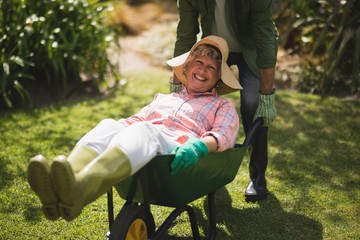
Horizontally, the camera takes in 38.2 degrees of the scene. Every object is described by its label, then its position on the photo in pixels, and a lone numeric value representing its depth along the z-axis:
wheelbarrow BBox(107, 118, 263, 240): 2.15
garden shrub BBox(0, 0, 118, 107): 4.94
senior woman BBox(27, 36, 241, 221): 1.94
